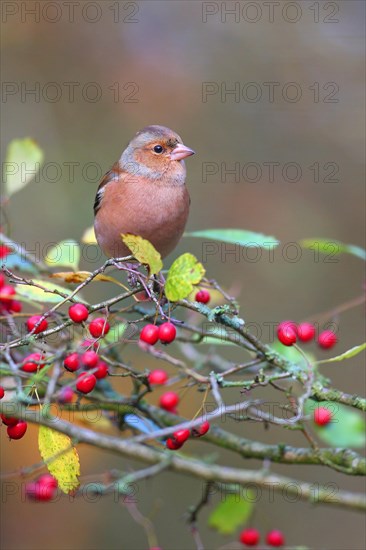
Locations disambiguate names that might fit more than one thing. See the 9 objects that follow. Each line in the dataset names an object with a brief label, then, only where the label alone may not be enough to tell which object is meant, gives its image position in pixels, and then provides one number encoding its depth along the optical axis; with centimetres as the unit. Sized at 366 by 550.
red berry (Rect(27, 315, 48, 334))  501
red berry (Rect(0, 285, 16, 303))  632
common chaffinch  760
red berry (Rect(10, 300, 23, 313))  667
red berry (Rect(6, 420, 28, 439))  491
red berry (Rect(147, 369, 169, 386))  626
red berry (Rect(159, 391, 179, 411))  669
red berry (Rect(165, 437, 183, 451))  535
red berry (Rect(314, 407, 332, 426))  637
